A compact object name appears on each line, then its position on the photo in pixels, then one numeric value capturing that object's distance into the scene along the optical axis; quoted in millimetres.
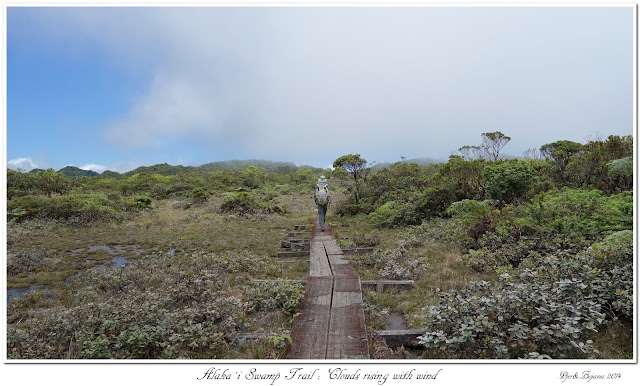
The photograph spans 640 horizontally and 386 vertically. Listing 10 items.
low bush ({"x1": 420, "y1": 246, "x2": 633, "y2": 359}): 2955
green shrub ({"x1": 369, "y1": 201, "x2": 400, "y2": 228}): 11964
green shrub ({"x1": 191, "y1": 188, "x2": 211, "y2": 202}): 25531
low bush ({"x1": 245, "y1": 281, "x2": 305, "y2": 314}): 4668
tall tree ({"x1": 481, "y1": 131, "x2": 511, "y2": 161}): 28762
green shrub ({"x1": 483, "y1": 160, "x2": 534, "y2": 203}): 9539
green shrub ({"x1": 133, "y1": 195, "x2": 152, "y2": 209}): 21562
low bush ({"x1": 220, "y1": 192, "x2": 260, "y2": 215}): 19453
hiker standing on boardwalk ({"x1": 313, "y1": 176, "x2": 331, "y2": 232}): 10516
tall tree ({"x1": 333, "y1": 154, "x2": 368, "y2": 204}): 17750
